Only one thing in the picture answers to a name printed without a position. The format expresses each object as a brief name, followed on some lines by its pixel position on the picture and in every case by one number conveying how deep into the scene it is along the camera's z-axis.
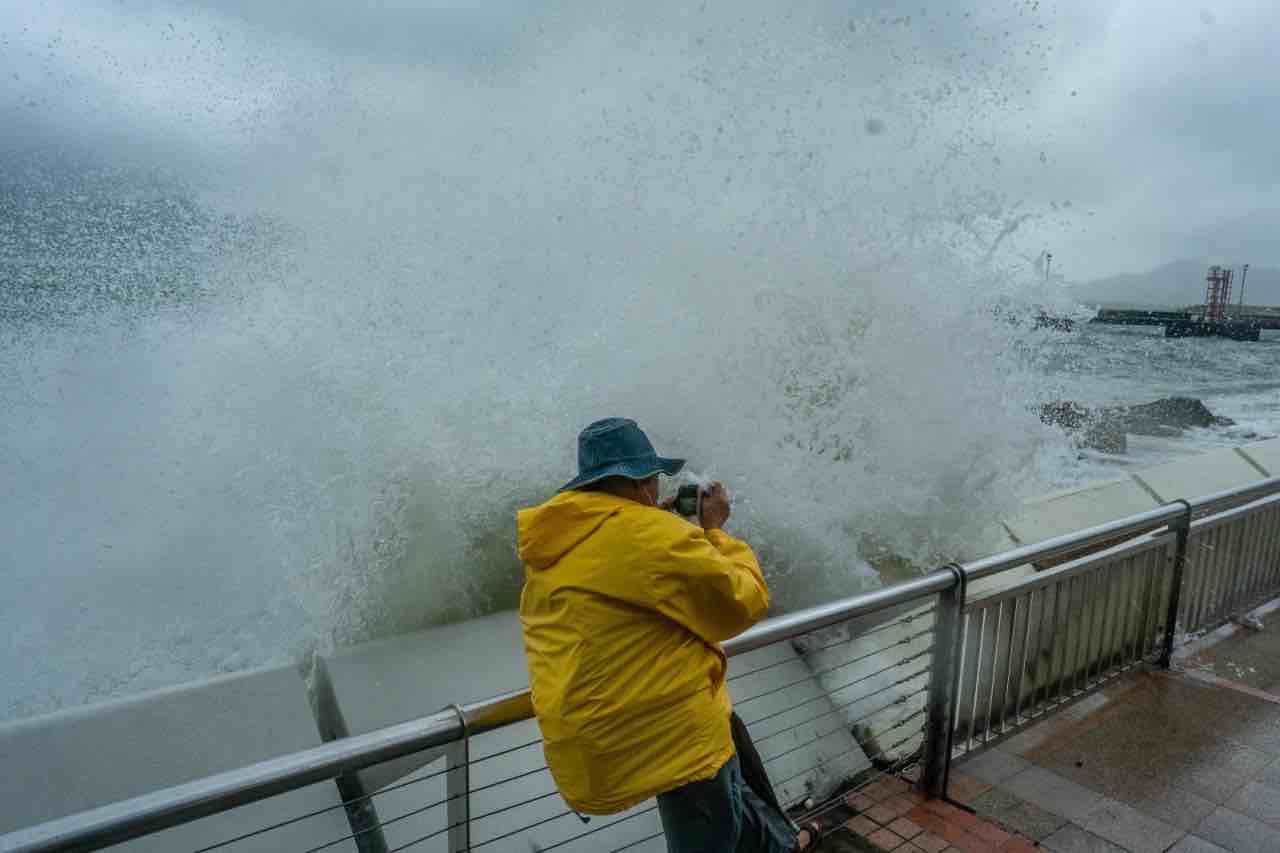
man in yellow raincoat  1.91
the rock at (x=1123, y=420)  17.41
